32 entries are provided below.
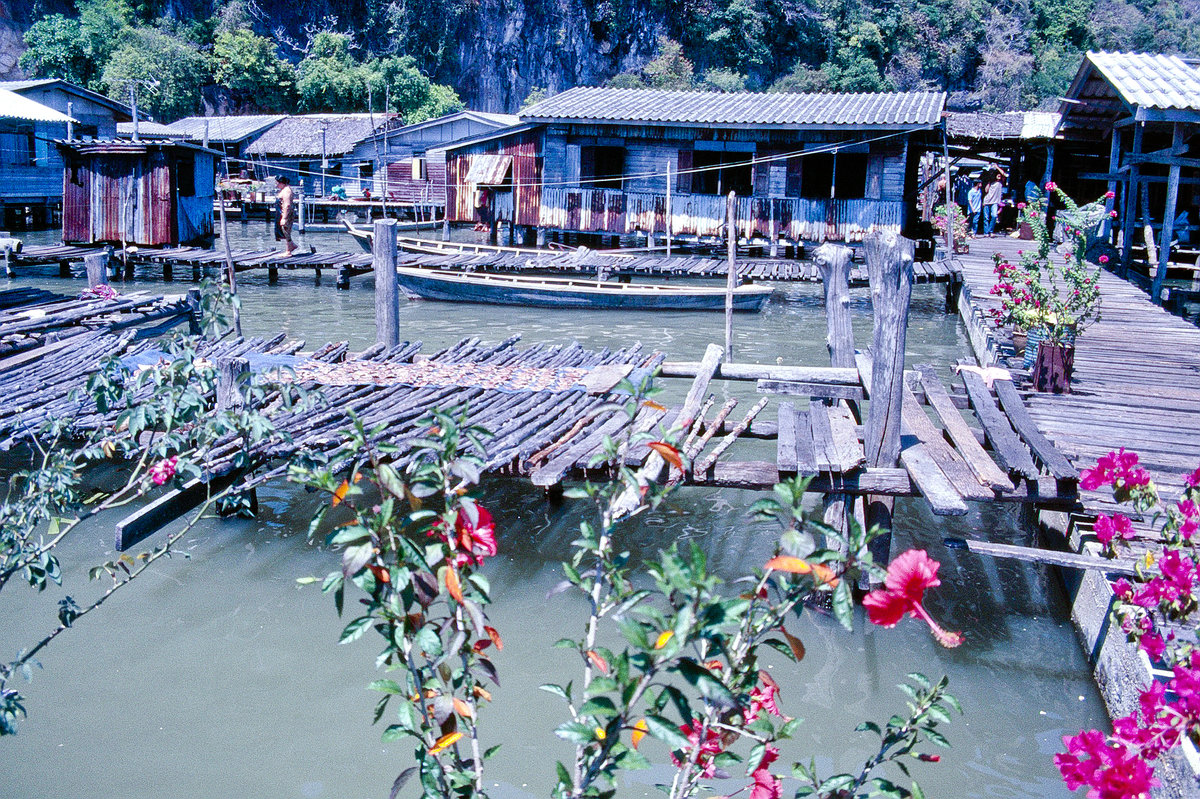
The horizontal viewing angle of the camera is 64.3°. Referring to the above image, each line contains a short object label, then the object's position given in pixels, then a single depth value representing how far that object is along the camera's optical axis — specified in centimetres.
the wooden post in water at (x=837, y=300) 715
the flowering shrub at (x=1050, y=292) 826
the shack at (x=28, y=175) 2756
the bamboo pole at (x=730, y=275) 1079
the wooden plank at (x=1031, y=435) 550
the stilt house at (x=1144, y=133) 1209
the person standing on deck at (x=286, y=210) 1819
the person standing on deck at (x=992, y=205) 2350
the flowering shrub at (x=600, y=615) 187
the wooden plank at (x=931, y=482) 496
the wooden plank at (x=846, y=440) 553
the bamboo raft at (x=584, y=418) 552
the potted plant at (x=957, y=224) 1881
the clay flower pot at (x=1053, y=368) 778
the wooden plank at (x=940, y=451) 530
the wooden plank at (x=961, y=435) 546
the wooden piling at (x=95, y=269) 1296
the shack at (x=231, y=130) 3575
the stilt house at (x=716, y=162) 1988
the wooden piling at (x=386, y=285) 988
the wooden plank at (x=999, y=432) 547
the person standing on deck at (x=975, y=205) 2448
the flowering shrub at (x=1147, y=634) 244
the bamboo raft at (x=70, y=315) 920
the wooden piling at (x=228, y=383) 619
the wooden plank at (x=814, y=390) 670
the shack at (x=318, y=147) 3500
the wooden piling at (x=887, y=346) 543
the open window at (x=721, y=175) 2142
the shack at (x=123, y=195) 2033
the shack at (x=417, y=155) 3406
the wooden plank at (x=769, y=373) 704
